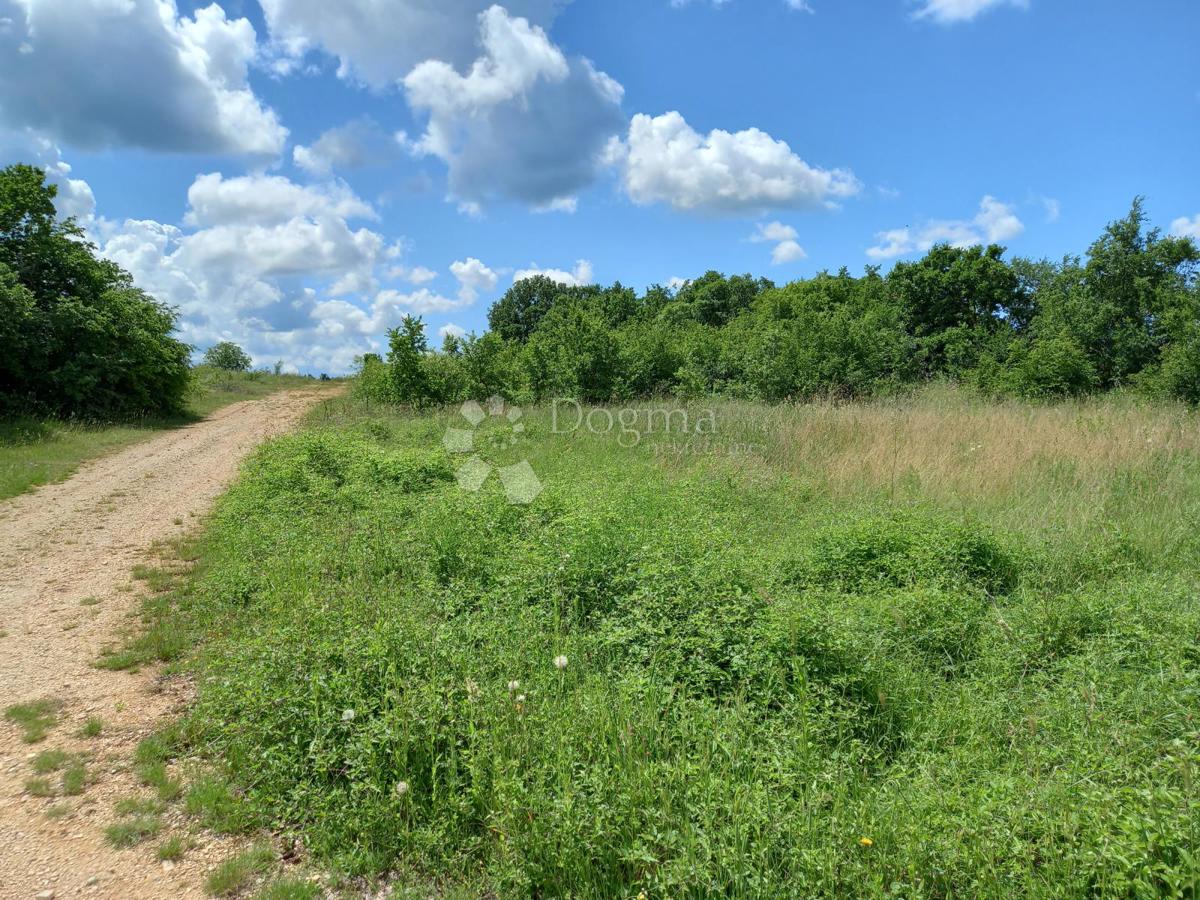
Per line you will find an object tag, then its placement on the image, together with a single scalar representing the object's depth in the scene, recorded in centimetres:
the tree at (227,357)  5253
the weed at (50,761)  340
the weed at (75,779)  324
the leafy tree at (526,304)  6125
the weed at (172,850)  282
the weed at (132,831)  291
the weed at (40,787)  322
